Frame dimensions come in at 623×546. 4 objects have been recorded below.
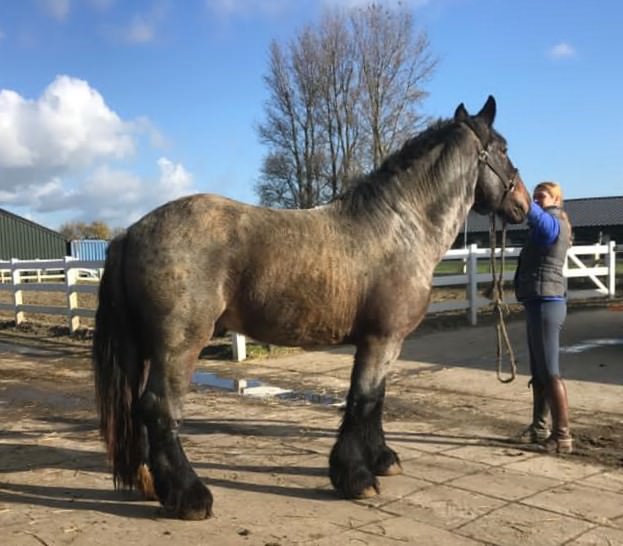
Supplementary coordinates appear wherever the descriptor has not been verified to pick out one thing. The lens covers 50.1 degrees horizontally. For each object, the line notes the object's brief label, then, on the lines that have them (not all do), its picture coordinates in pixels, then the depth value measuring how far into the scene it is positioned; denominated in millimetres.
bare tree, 35500
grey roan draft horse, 3643
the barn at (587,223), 43931
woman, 4816
